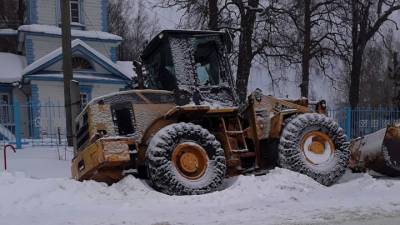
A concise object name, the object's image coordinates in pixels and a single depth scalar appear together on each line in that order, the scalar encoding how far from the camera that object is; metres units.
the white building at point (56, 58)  24.95
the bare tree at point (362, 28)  26.24
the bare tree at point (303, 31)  21.78
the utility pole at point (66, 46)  13.78
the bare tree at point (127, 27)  47.97
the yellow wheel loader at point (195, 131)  7.91
